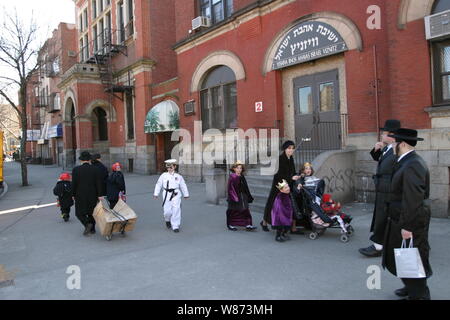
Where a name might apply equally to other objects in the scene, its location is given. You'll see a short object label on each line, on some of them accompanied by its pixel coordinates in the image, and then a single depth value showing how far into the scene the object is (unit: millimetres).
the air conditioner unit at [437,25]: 7827
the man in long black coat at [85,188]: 7746
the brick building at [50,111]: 34062
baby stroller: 6672
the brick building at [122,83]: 21281
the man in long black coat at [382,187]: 5107
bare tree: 18688
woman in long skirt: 6996
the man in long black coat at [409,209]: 3791
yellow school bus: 15686
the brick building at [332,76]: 8305
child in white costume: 8055
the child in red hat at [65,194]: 9477
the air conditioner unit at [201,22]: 15602
